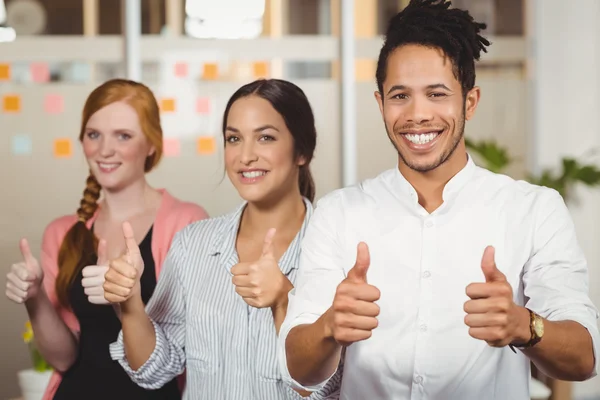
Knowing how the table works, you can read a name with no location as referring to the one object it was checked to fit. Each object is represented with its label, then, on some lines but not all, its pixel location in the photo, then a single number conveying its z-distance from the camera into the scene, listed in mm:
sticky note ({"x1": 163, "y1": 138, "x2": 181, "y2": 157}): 4547
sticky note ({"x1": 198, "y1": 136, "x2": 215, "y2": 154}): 4559
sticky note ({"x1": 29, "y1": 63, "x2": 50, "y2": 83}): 4359
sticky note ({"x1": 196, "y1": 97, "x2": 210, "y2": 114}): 4574
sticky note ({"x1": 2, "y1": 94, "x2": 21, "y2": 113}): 4344
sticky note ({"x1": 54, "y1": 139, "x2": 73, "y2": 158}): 4363
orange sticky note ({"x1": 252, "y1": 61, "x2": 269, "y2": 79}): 4664
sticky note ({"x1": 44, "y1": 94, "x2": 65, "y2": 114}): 4363
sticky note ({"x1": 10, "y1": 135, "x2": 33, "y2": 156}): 4367
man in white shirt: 1753
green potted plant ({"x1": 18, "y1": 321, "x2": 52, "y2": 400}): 3230
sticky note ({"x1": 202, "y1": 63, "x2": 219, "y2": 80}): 4605
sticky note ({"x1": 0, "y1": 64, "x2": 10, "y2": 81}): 4344
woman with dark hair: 2129
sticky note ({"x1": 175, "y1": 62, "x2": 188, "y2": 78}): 4574
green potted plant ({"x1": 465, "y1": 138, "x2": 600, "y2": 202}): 4637
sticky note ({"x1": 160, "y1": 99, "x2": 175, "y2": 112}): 4539
